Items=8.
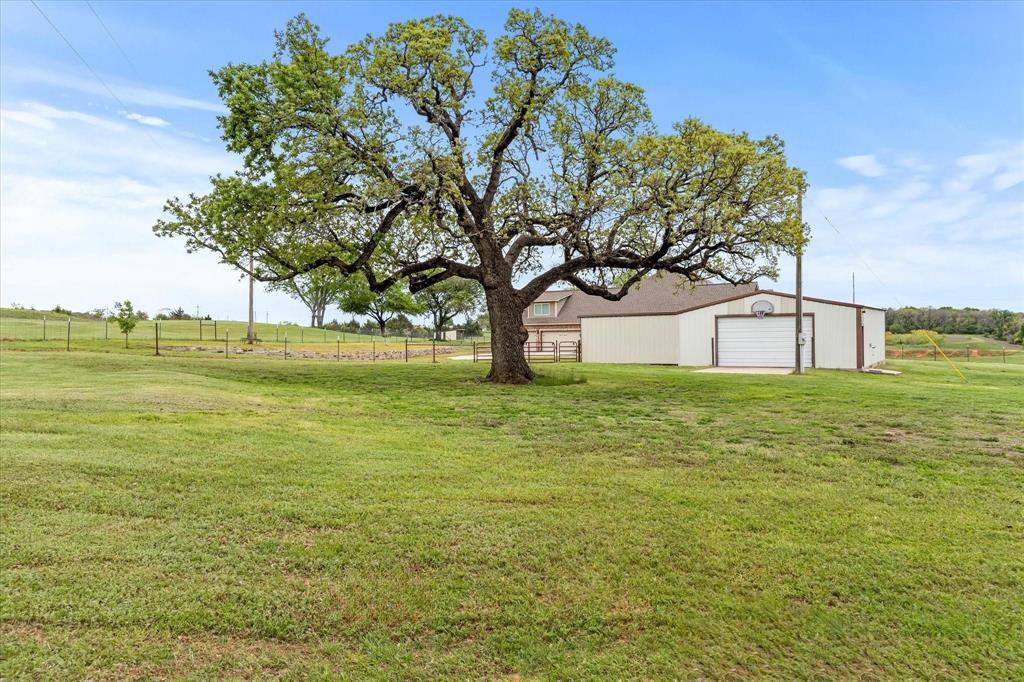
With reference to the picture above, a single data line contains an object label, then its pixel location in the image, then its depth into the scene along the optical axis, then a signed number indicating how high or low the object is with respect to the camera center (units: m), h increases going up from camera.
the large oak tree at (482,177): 14.17 +3.98
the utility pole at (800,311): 20.22 +0.98
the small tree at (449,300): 62.03 +4.18
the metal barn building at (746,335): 23.59 +0.18
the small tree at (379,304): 57.78 +3.43
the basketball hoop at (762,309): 24.53 +1.26
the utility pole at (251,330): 38.95 +0.42
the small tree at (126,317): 28.35 +0.91
